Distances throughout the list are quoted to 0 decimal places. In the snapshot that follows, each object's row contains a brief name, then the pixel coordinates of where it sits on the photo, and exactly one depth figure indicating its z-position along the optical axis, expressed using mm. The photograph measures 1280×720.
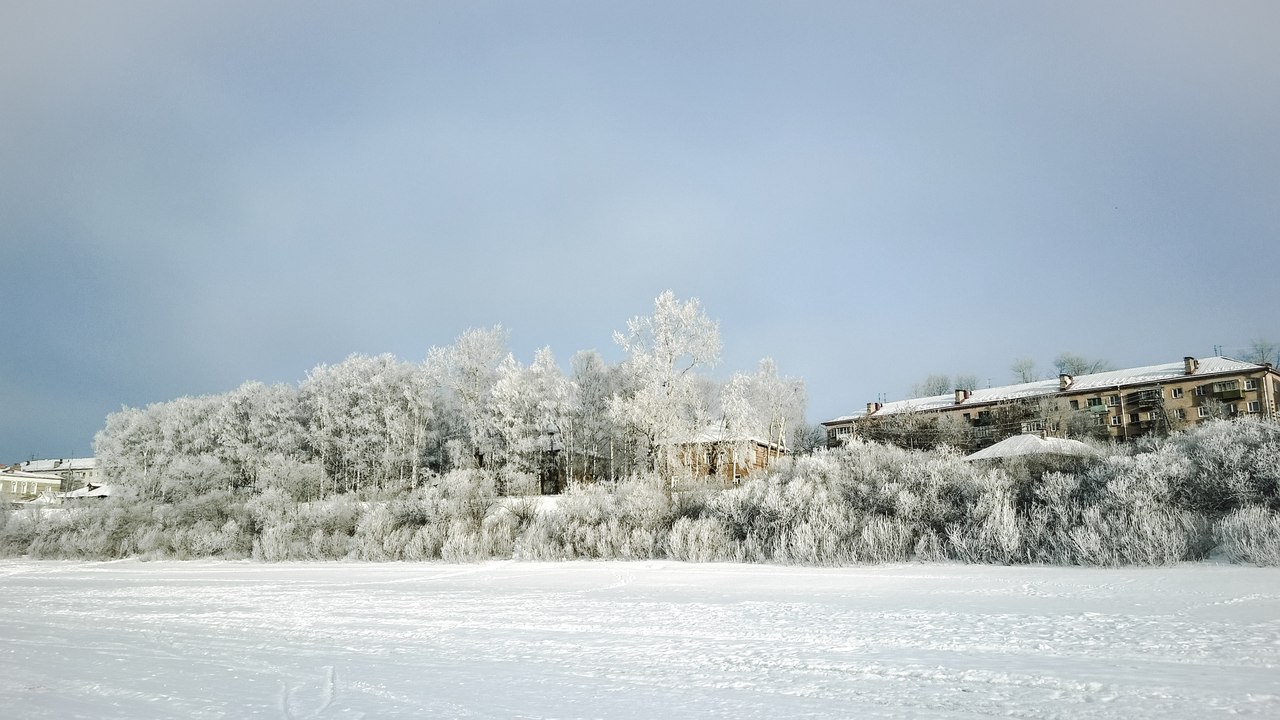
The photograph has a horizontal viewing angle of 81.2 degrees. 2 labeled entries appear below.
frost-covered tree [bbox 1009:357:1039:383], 80438
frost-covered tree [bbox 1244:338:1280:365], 69000
